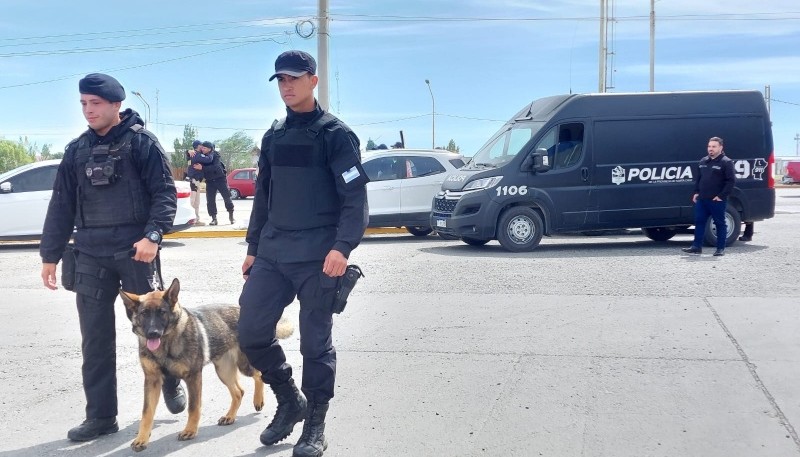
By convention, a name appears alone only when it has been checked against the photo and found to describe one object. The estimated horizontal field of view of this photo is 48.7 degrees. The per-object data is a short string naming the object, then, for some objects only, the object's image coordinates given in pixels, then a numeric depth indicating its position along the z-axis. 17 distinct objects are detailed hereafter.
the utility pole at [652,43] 37.04
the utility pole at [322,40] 20.38
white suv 15.50
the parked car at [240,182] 40.03
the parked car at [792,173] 51.41
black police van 13.31
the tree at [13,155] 71.44
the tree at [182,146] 71.06
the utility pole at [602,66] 29.34
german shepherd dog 4.41
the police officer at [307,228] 4.32
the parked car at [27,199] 14.71
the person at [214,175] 17.81
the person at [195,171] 17.81
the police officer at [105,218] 4.68
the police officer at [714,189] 12.31
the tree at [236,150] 83.50
